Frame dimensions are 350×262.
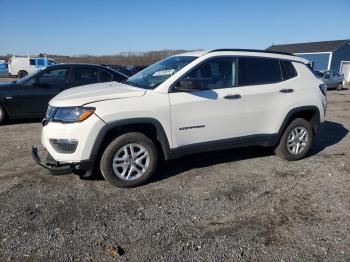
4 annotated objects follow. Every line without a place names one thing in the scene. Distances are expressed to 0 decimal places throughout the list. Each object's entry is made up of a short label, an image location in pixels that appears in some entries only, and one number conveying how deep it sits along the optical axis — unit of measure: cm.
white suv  408
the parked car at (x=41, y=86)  805
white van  3066
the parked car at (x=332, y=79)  2380
